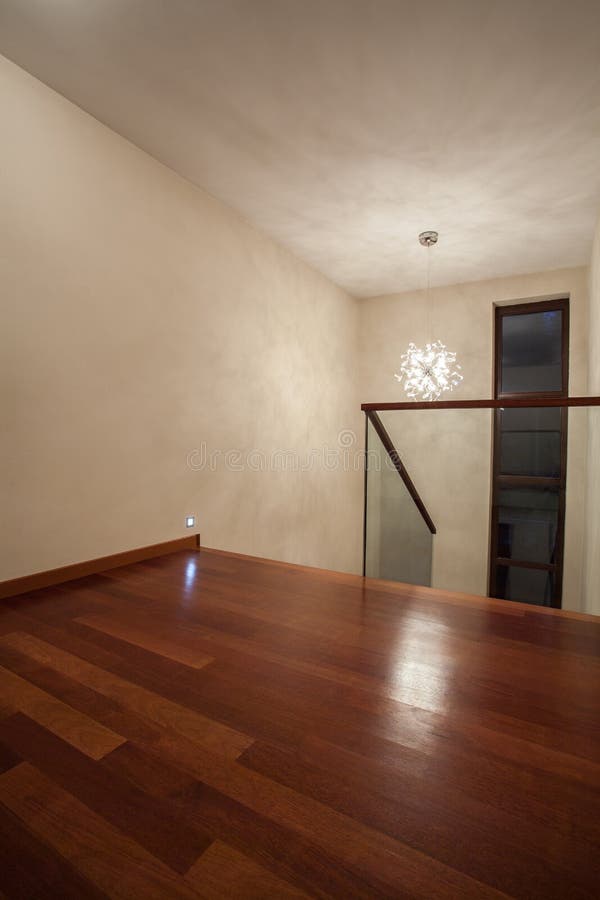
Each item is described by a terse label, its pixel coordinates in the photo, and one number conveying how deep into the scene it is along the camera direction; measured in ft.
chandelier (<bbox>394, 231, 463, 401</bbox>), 12.33
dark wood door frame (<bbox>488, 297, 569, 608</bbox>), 10.24
